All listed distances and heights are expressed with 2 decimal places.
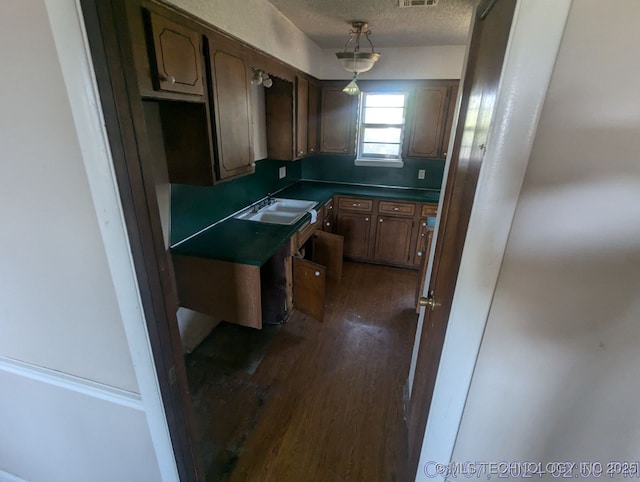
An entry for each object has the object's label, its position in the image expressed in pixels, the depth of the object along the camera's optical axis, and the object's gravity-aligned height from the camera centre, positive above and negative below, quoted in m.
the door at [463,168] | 0.63 -0.09
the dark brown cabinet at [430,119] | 3.25 +0.15
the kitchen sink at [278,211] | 2.69 -0.73
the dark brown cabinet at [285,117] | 2.78 +0.11
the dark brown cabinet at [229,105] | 1.65 +0.12
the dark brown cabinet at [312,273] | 2.38 -1.12
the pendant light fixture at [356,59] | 2.60 +0.58
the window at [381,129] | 3.57 +0.04
